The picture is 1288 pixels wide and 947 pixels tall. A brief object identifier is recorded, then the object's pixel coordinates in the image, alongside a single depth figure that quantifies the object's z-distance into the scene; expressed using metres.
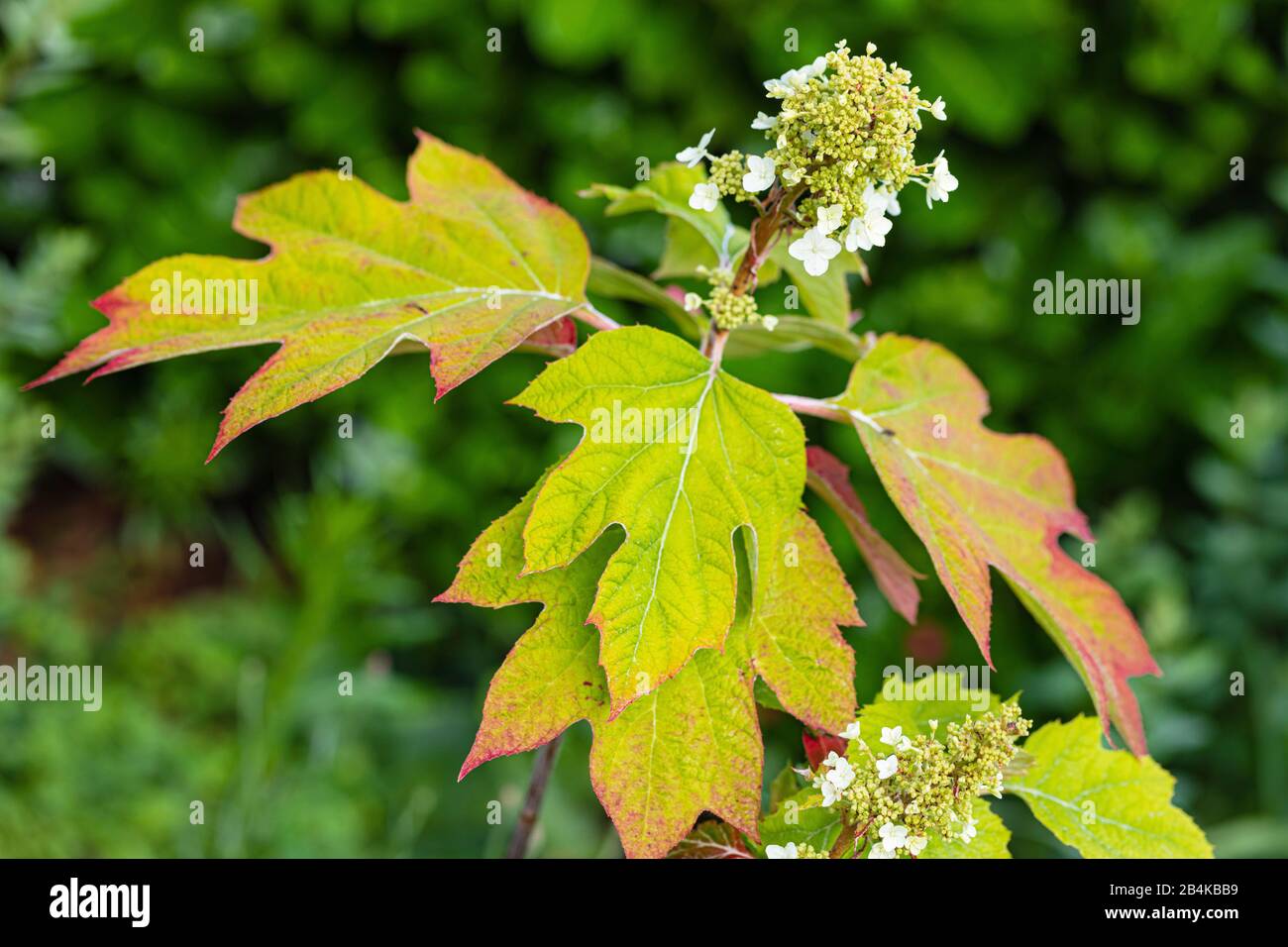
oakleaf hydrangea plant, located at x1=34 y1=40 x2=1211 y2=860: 0.69
